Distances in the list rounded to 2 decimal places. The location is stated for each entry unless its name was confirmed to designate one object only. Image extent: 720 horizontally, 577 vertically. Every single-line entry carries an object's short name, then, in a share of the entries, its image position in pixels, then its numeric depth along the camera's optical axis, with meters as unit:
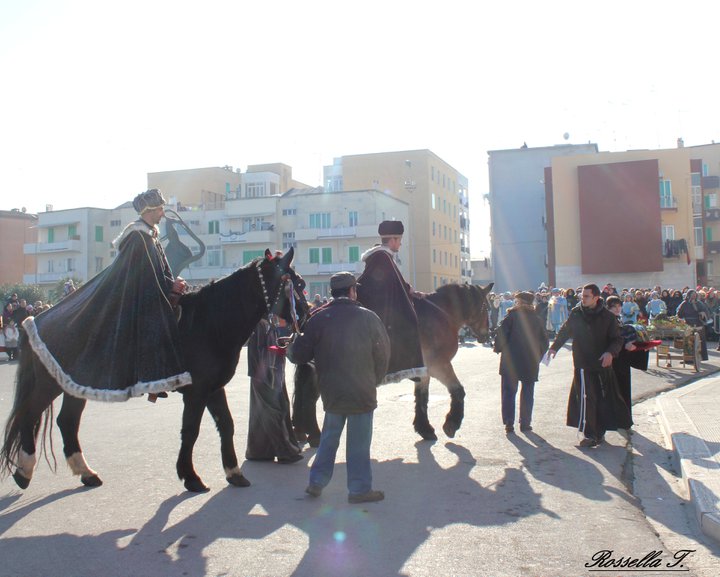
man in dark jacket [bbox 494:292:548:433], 9.47
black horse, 6.40
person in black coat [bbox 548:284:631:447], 8.61
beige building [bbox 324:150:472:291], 70.69
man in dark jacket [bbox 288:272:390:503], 6.02
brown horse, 8.48
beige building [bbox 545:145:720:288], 46.81
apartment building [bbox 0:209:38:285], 75.31
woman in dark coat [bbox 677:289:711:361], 20.17
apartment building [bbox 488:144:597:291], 58.19
